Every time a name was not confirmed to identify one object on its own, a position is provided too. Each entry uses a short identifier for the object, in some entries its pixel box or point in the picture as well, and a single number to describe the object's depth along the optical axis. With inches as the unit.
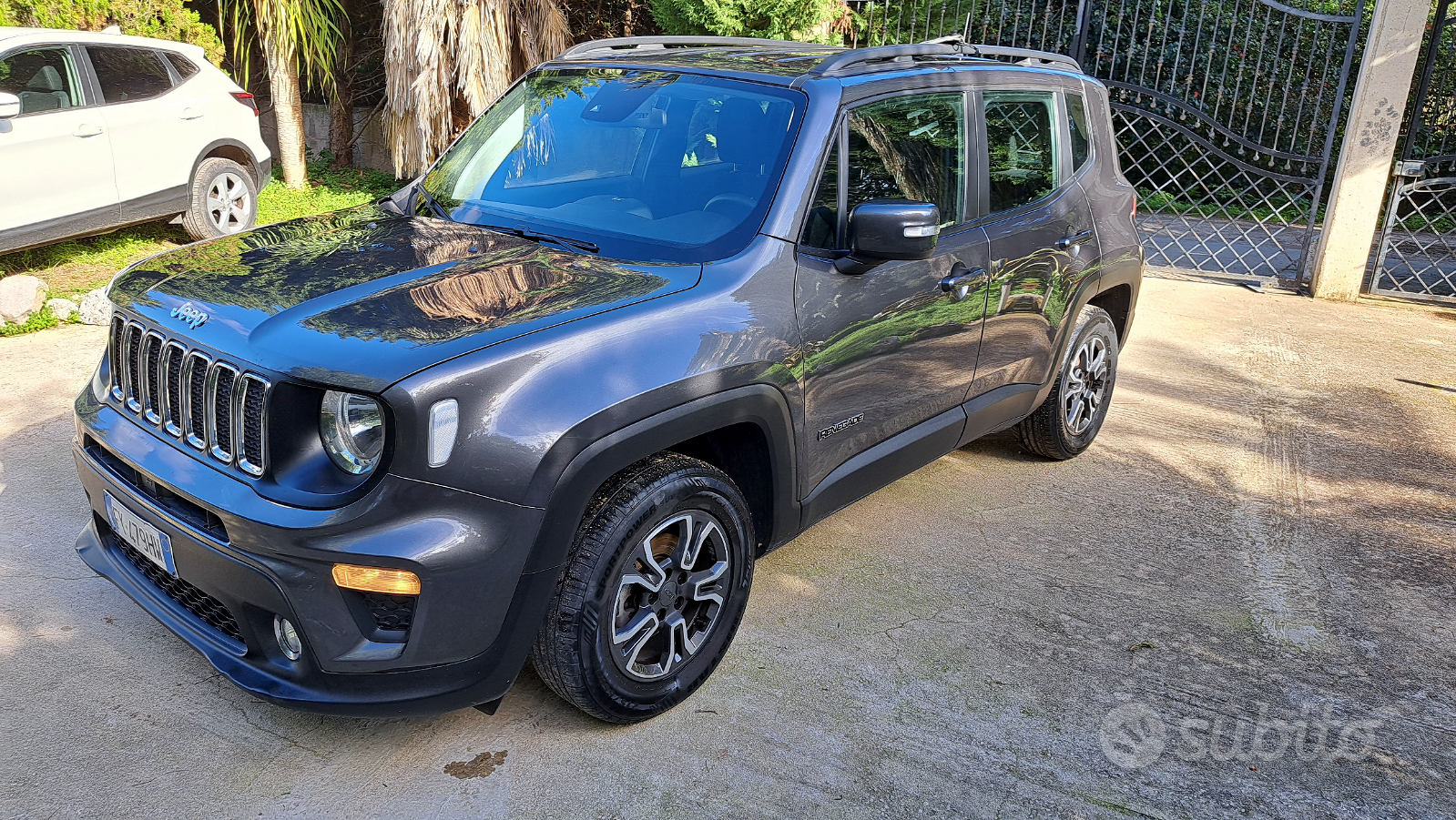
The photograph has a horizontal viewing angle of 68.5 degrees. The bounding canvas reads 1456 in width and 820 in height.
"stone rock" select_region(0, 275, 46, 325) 249.6
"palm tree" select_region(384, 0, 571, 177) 350.0
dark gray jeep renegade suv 98.5
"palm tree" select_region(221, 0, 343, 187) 378.9
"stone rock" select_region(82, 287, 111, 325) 257.1
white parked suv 273.7
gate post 328.2
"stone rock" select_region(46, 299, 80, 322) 257.8
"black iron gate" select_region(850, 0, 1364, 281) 361.7
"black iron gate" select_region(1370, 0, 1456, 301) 342.0
